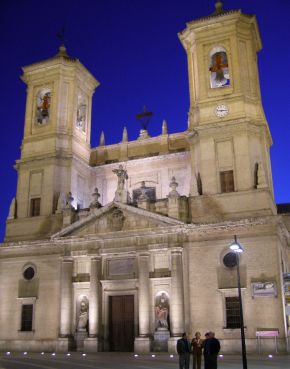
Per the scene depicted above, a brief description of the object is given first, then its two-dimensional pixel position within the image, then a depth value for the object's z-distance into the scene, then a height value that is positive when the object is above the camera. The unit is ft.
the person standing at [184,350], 53.11 -2.35
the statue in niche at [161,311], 93.50 +3.19
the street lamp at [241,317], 52.55 +0.53
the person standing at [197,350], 54.01 -2.42
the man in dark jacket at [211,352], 45.52 -2.23
